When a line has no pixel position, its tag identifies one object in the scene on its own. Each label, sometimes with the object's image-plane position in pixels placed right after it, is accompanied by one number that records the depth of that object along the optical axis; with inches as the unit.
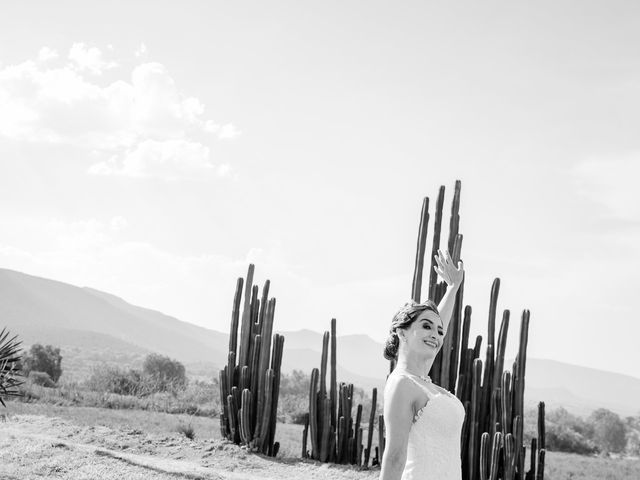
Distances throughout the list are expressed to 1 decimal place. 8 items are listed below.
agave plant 556.3
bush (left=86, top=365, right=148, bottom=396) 1024.9
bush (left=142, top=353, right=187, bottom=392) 1322.1
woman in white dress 118.2
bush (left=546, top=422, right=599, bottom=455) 967.0
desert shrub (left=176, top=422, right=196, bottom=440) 537.7
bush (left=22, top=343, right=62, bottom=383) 1220.5
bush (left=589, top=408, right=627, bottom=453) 1280.8
